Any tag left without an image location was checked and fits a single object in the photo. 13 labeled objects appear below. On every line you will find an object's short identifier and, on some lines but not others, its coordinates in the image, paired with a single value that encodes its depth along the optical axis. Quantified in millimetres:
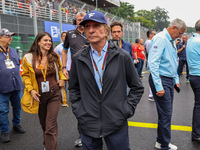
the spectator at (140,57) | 10234
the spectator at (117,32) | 4031
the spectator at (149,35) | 7992
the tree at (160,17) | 144625
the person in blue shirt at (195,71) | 3598
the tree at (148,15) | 117412
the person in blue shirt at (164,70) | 3109
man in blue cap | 1919
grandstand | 11807
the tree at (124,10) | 76412
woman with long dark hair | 3094
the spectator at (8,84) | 4016
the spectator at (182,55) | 9880
